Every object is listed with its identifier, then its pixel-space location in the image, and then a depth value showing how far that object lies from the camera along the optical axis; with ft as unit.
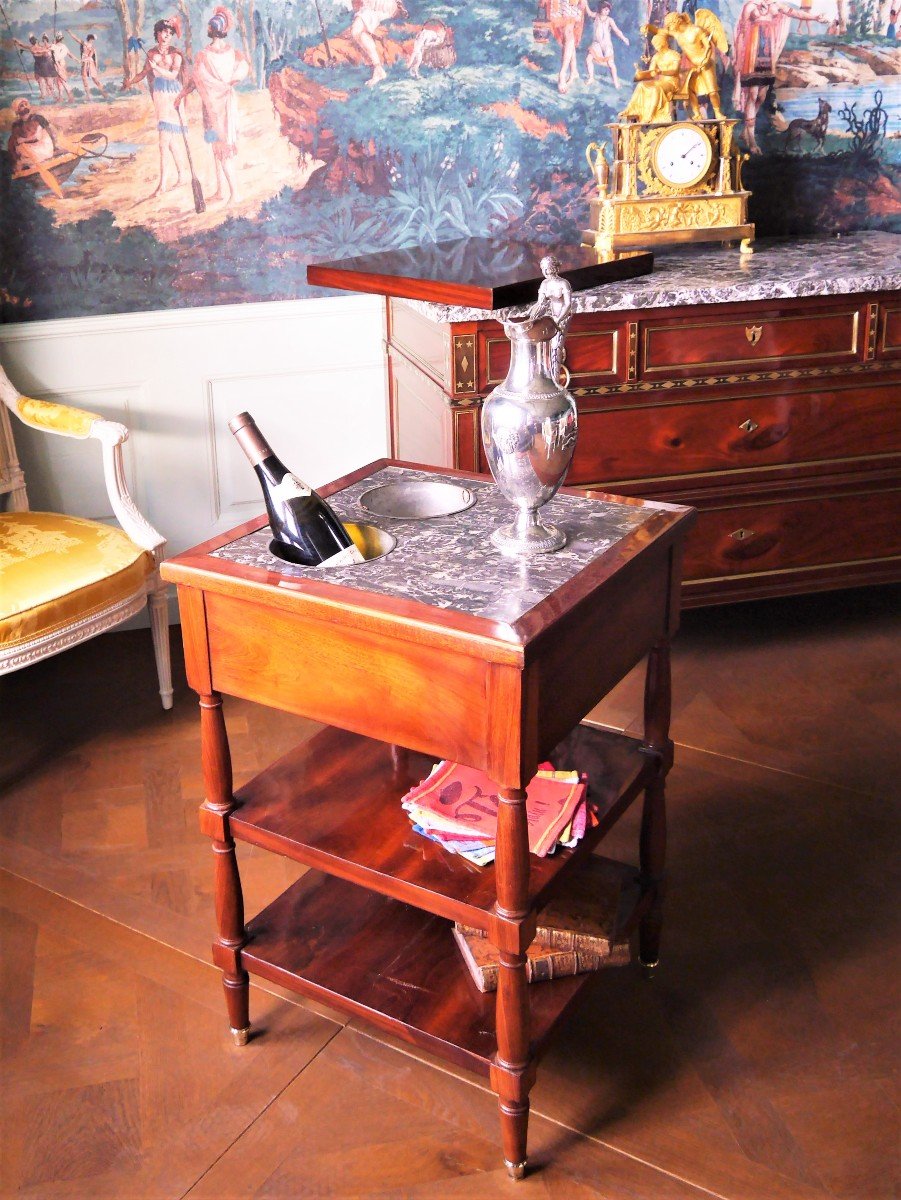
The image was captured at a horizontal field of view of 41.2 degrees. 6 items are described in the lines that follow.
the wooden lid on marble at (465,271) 7.75
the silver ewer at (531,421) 6.58
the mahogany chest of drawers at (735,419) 11.85
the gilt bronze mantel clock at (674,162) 12.64
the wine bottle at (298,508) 7.12
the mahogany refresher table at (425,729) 6.22
